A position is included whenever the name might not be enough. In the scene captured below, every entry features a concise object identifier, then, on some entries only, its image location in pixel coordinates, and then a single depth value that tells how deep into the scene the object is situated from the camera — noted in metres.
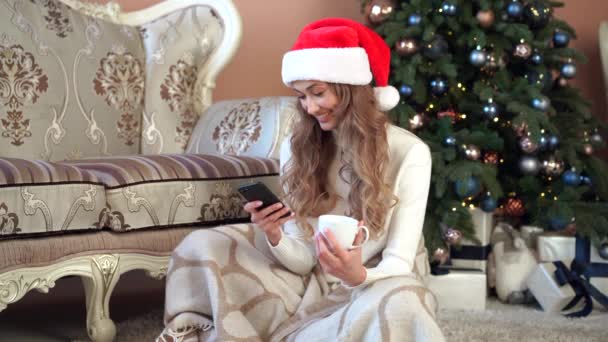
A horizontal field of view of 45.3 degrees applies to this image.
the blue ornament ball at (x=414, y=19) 2.42
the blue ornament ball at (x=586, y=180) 2.49
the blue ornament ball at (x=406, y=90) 2.42
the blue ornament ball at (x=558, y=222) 2.32
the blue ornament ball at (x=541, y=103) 2.34
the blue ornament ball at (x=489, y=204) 2.32
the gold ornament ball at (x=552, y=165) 2.42
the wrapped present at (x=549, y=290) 2.24
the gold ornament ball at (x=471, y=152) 2.30
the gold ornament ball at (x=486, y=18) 2.40
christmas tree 2.32
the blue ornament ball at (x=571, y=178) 2.42
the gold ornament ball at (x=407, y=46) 2.41
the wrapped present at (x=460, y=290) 2.29
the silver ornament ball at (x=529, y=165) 2.39
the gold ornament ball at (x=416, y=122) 2.41
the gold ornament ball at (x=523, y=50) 2.41
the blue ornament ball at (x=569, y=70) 2.53
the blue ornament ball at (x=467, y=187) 2.23
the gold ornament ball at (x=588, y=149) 2.46
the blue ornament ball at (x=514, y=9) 2.41
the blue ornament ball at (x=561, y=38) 2.54
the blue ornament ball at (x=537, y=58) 2.46
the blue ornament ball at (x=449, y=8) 2.39
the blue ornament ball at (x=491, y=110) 2.36
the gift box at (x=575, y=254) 2.37
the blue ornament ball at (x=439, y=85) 2.43
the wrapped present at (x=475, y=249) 2.40
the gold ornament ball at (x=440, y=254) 2.29
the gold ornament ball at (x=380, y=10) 2.50
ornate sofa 1.60
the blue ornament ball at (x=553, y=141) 2.39
